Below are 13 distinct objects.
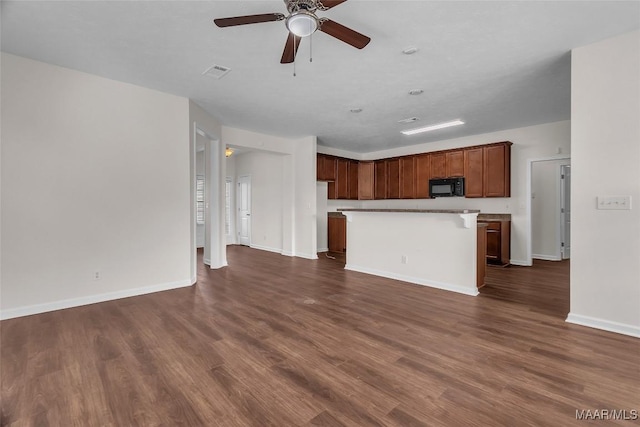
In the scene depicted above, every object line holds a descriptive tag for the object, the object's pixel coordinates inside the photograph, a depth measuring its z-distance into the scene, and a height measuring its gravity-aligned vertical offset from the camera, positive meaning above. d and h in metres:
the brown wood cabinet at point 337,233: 7.32 -0.57
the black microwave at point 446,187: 6.38 +0.52
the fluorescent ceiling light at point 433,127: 5.38 +1.63
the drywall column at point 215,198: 5.48 +0.25
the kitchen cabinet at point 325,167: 7.02 +1.08
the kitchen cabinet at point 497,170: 5.83 +0.81
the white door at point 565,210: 6.49 +0.01
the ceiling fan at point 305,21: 1.94 +1.33
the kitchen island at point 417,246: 3.93 -0.54
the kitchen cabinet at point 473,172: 6.12 +0.81
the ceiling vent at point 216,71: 3.26 +1.60
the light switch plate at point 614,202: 2.67 +0.07
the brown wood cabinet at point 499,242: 5.81 -0.63
